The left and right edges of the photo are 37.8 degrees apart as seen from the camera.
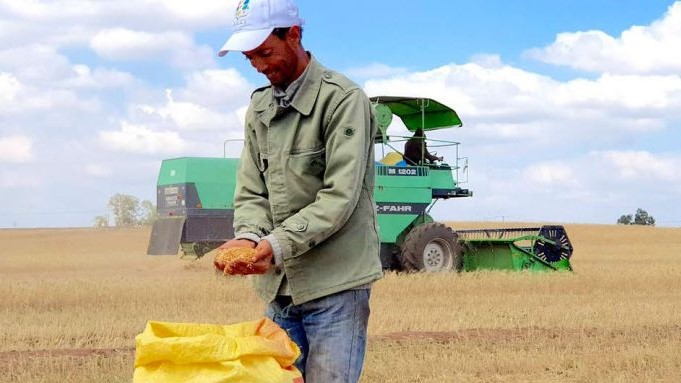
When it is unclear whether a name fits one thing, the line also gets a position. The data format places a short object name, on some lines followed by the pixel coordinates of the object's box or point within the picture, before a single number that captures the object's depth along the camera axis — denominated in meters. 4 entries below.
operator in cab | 16.52
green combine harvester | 16.03
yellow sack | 2.74
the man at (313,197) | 3.15
